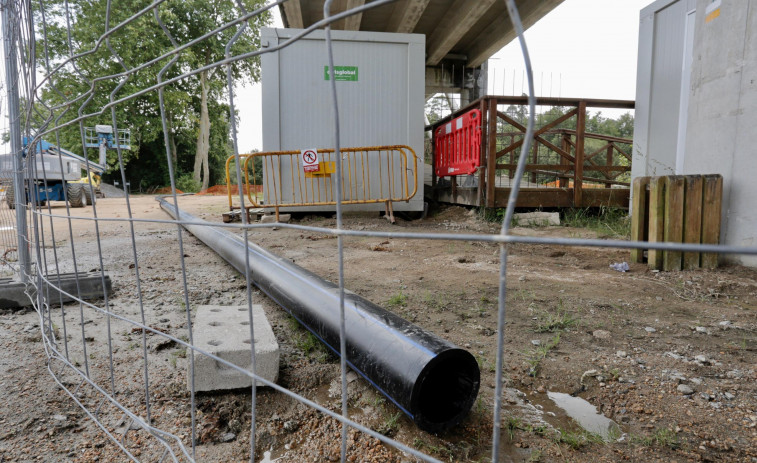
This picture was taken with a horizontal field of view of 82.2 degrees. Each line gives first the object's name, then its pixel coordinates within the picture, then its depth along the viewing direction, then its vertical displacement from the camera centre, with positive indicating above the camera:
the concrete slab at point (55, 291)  2.83 -0.68
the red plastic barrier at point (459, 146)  6.13 +0.57
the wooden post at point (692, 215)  3.32 -0.29
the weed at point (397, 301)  2.70 -0.75
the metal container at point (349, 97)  6.72 +1.36
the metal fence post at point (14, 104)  2.53 +0.50
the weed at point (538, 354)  1.86 -0.79
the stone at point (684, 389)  1.65 -0.81
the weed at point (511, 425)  1.44 -0.83
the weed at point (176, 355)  2.02 -0.81
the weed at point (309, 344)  2.04 -0.80
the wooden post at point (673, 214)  3.33 -0.28
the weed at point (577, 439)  1.38 -0.84
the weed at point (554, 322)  2.28 -0.77
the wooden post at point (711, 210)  3.31 -0.25
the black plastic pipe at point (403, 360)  1.38 -0.61
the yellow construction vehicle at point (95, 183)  12.45 +0.09
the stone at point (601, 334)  2.17 -0.78
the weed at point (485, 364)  1.85 -0.79
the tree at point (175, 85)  17.53 +4.84
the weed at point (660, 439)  1.37 -0.83
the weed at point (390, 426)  1.47 -0.83
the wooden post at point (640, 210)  3.56 -0.26
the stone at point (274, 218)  6.92 -0.56
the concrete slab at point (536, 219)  5.79 -0.52
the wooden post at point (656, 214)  3.38 -0.28
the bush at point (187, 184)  23.05 +0.03
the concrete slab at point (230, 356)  1.72 -0.68
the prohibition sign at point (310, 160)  6.39 +0.34
